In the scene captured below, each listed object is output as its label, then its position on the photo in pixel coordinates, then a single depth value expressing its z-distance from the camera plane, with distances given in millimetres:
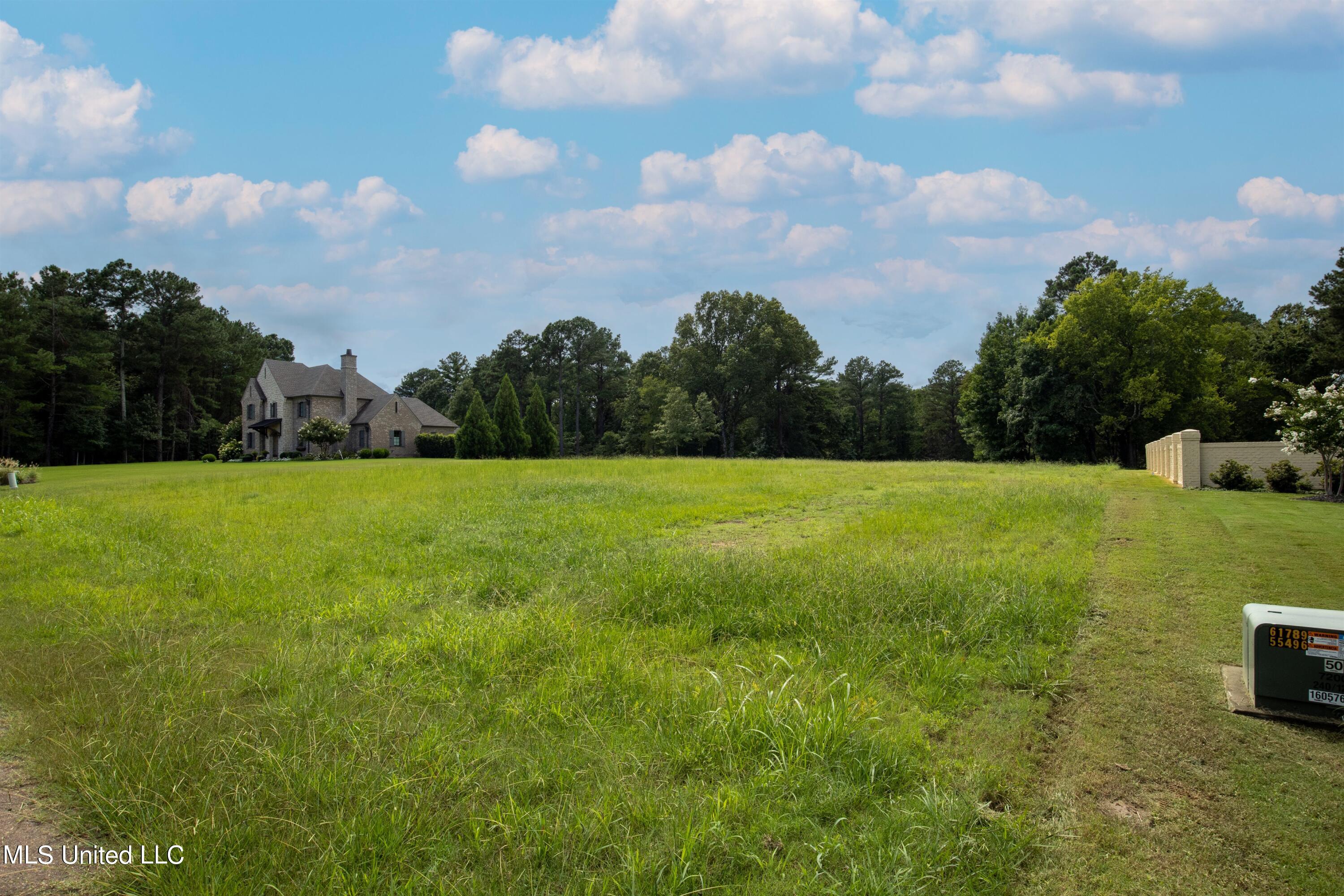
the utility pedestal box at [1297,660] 3803
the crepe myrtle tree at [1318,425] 14320
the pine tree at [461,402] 65812
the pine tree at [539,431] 48000
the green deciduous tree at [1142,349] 38094
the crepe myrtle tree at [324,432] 41719
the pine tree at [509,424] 44719
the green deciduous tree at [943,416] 63219
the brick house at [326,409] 47125
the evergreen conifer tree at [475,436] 41656
